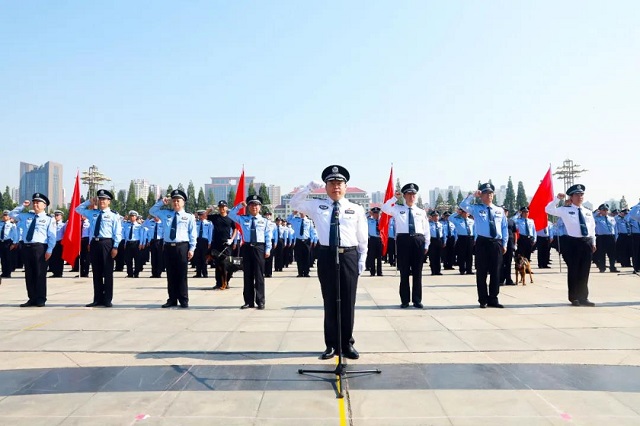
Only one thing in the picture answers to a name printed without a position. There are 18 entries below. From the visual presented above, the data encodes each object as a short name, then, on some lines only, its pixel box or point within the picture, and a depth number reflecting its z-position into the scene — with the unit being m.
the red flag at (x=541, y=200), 12.66
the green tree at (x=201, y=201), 137.00
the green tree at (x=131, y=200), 126.25
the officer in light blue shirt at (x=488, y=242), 9.12
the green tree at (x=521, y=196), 125.65
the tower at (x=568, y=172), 42.41
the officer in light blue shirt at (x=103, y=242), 9.53
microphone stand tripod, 4.47
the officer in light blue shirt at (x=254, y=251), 9.14
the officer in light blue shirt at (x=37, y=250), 9.50
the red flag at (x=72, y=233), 11.70
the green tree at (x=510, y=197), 126.28
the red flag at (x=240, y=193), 11.36
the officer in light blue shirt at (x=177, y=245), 9.43
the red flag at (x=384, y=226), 14.57
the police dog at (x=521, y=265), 12.70
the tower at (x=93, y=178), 51.94
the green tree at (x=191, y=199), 133.20
